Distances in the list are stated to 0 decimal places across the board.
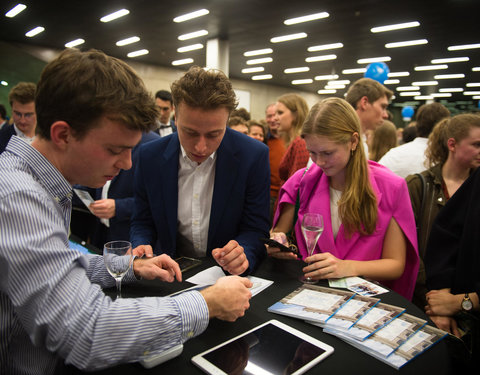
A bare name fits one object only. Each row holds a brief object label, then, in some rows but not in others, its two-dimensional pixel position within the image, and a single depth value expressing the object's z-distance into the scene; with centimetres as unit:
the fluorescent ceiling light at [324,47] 1047
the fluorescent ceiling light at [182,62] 1326
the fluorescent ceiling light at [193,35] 955
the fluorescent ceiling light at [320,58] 1206
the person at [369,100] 343
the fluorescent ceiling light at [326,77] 1543
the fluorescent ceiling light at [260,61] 1288
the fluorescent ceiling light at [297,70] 1432
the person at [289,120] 361
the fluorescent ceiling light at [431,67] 1274
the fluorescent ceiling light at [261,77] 1623
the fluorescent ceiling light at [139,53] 1170
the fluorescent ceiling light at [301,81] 1716
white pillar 1007
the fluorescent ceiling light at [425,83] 1634
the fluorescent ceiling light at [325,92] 2045
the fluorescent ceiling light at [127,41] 1015
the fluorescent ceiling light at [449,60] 1151
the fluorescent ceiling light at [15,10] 754
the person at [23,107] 413
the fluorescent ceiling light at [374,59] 1193
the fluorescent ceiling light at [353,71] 1386
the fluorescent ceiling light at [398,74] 1432
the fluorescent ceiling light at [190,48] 1095
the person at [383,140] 431
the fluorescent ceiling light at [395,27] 833
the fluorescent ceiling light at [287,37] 955
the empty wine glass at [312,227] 167
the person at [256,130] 508
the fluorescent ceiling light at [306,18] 783
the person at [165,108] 554
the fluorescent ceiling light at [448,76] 1431
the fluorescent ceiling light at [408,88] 1783
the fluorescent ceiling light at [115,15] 782
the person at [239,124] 466
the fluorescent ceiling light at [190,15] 790
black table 94
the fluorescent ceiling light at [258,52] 1147
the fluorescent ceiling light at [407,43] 970
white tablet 92
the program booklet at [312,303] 119
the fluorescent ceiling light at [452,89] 1735
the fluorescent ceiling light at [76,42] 1040
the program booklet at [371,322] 108
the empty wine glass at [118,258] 124
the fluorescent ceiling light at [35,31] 925
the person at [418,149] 336
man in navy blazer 191
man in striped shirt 80
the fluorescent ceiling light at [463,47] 1000
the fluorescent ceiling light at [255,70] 1468
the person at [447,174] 254
